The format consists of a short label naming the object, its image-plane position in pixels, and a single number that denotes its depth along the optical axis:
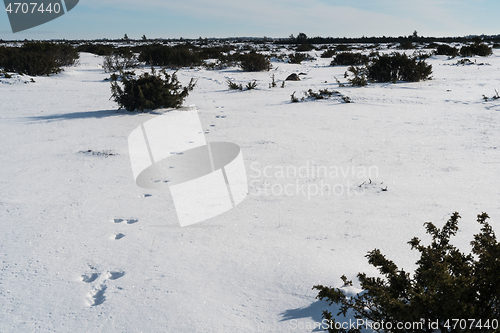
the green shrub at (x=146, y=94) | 7.72
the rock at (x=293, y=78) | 13.46
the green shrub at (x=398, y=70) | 11.81
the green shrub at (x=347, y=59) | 18.73
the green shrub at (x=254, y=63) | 16.31
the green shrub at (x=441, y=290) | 1.38
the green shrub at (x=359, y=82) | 11.02
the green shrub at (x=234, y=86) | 11.30
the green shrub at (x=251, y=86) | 11.21
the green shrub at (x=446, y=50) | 21.91
